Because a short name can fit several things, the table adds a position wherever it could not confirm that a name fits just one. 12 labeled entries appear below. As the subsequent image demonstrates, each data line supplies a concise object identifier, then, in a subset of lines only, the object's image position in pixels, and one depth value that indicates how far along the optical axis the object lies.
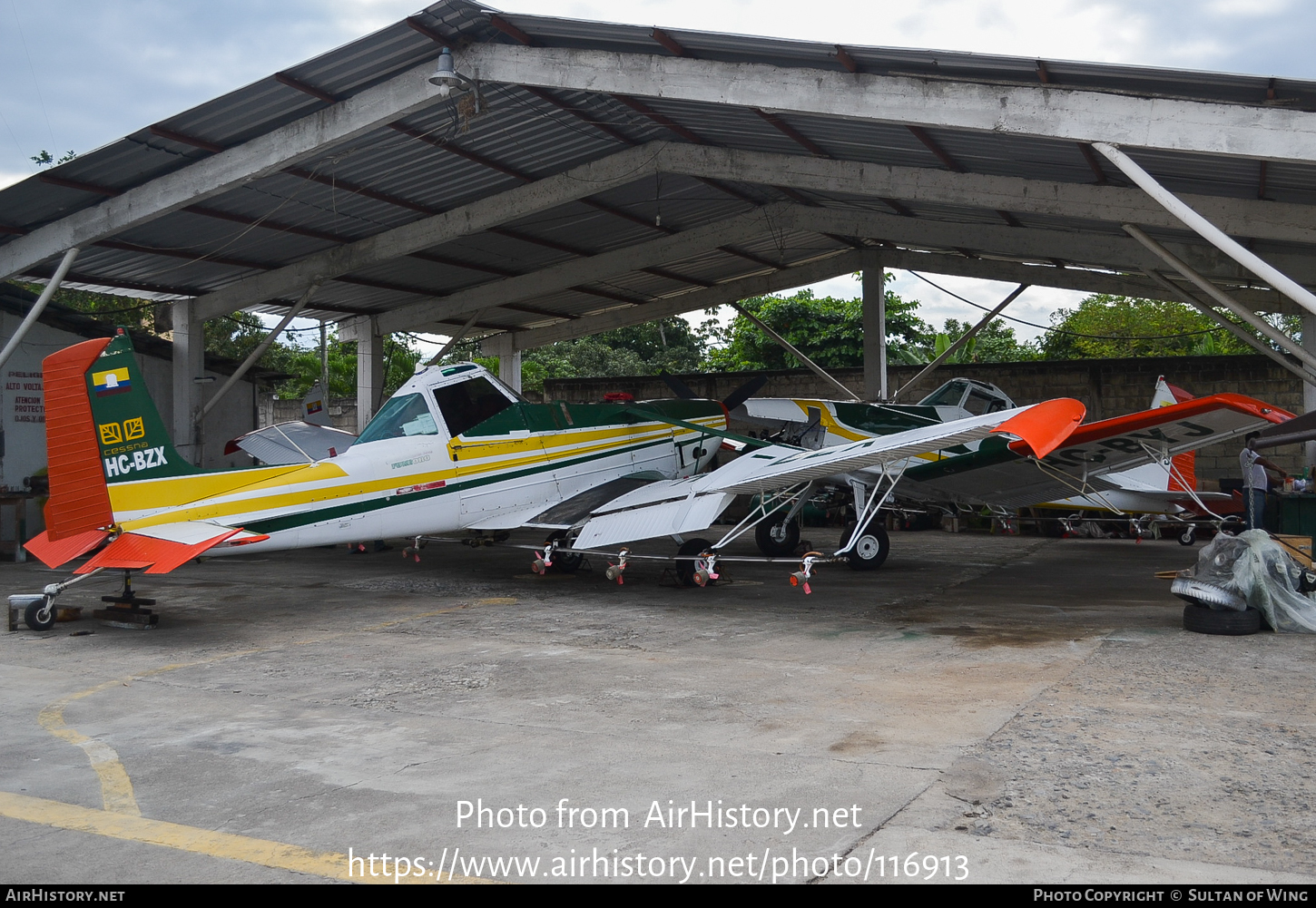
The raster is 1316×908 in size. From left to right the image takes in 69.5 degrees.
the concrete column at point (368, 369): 21.94
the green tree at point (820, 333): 31.70
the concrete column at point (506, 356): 26.95
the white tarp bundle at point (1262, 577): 8.38
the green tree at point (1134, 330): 35.22
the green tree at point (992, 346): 35.34
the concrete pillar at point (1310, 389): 14.69
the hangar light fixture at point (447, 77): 10.91
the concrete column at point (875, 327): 21.14
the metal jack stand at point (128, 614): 9.39
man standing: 12.91
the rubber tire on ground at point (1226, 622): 8.26
